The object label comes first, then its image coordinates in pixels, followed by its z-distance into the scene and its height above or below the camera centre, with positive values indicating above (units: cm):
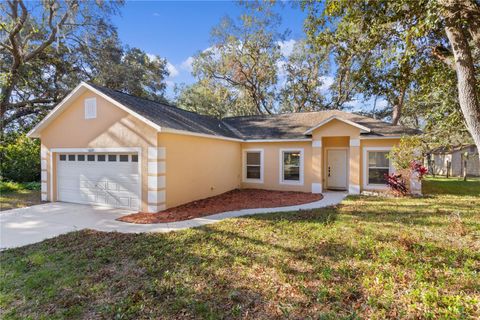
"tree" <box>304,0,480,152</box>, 532 +326
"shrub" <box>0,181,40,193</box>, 1317 -154
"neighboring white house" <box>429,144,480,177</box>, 2556 -54
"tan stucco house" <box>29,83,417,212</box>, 916 +21
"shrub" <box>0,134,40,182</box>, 1512 -28
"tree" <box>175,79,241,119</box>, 2438 +595
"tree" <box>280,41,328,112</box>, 2253 +733
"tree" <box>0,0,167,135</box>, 1504 +698
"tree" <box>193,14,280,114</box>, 2112 +873
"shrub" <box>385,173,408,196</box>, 1152 -115
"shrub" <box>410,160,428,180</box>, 1135 -47
